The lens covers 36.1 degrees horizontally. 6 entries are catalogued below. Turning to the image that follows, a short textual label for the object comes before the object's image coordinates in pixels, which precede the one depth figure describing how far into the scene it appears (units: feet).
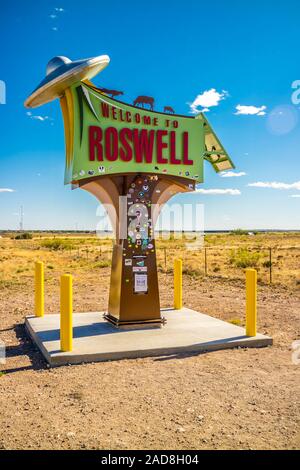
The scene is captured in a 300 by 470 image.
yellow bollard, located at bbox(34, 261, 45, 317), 34.78
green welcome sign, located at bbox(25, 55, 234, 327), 29.68
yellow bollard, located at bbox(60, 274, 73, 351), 25.32
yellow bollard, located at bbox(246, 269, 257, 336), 29.22
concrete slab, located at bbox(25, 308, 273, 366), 25.85
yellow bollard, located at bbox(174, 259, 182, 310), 38.63
